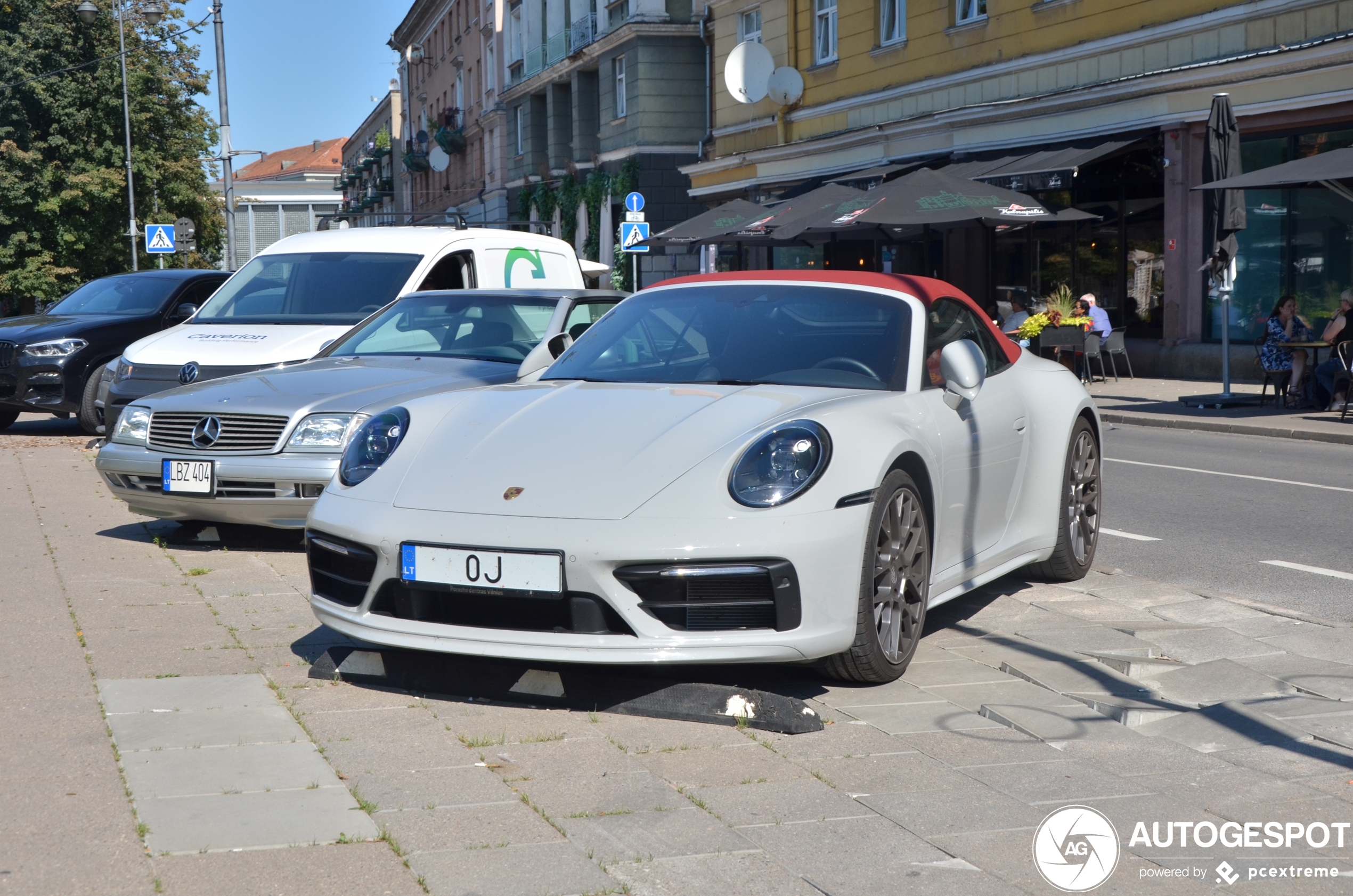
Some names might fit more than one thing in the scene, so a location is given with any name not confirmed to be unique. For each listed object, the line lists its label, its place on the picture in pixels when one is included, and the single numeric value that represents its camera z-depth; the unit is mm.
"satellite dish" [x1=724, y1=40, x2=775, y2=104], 32469
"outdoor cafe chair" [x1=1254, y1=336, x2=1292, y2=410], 16531
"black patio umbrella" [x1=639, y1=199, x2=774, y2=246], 25422
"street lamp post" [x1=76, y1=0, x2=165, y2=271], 34969
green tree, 43656
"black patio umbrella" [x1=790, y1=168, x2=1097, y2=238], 19266
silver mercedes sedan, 7188
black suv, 14125
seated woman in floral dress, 16375
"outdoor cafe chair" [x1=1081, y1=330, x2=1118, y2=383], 20125
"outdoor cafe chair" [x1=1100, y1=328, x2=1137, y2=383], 20766
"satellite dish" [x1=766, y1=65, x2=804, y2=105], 31266
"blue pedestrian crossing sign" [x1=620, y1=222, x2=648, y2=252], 24669
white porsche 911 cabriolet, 4312
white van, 9867
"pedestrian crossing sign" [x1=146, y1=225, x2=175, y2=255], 28766
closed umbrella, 16484
